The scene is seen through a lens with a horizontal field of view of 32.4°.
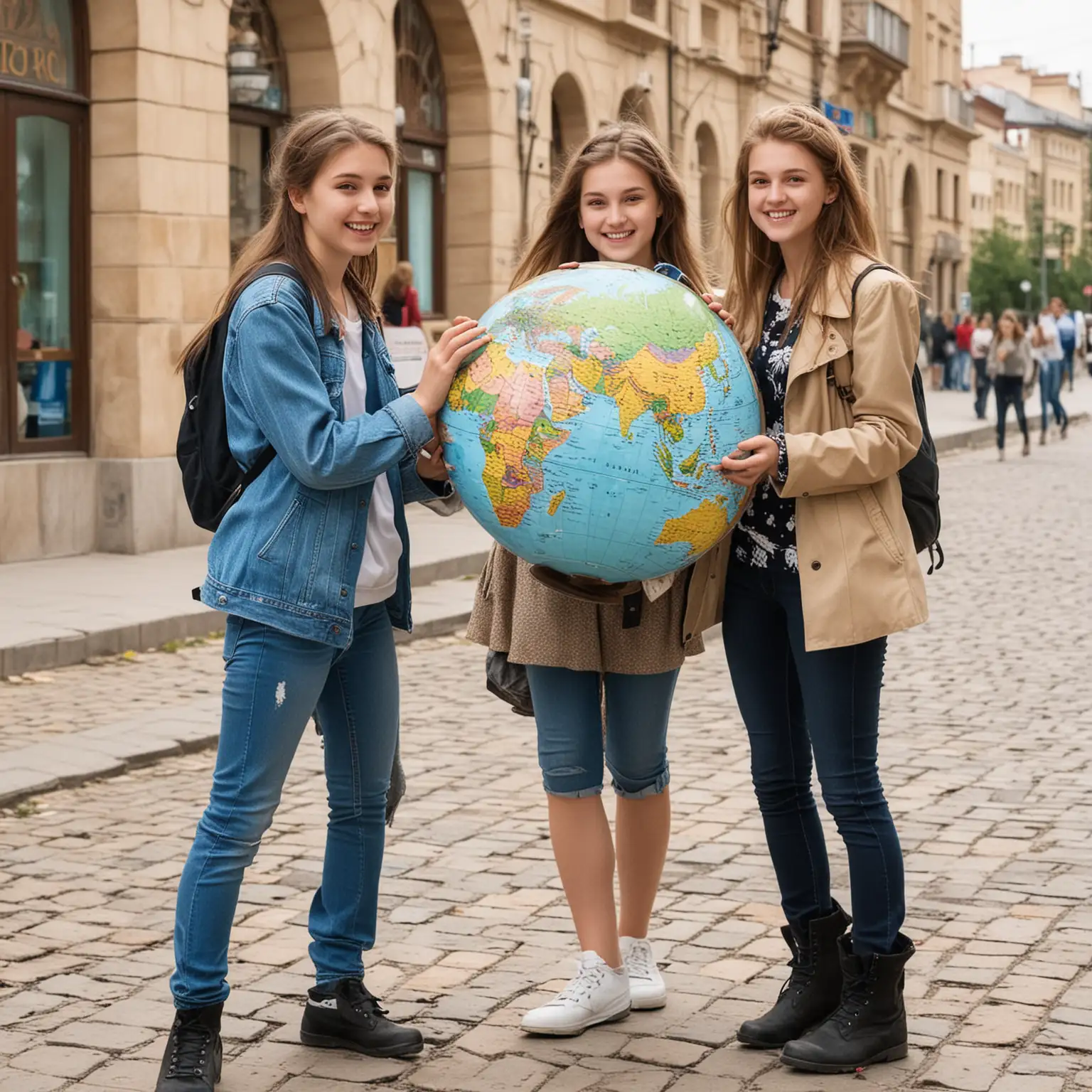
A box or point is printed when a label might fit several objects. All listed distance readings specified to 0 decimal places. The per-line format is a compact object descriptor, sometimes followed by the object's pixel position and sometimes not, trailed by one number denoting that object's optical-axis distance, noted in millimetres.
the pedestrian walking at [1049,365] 27562
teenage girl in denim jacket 3787
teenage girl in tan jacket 3893
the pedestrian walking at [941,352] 39094
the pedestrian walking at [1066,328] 36000
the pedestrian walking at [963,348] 39709
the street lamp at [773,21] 27672
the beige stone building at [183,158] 13203
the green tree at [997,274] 72188
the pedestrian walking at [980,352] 31656
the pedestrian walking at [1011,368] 23750
